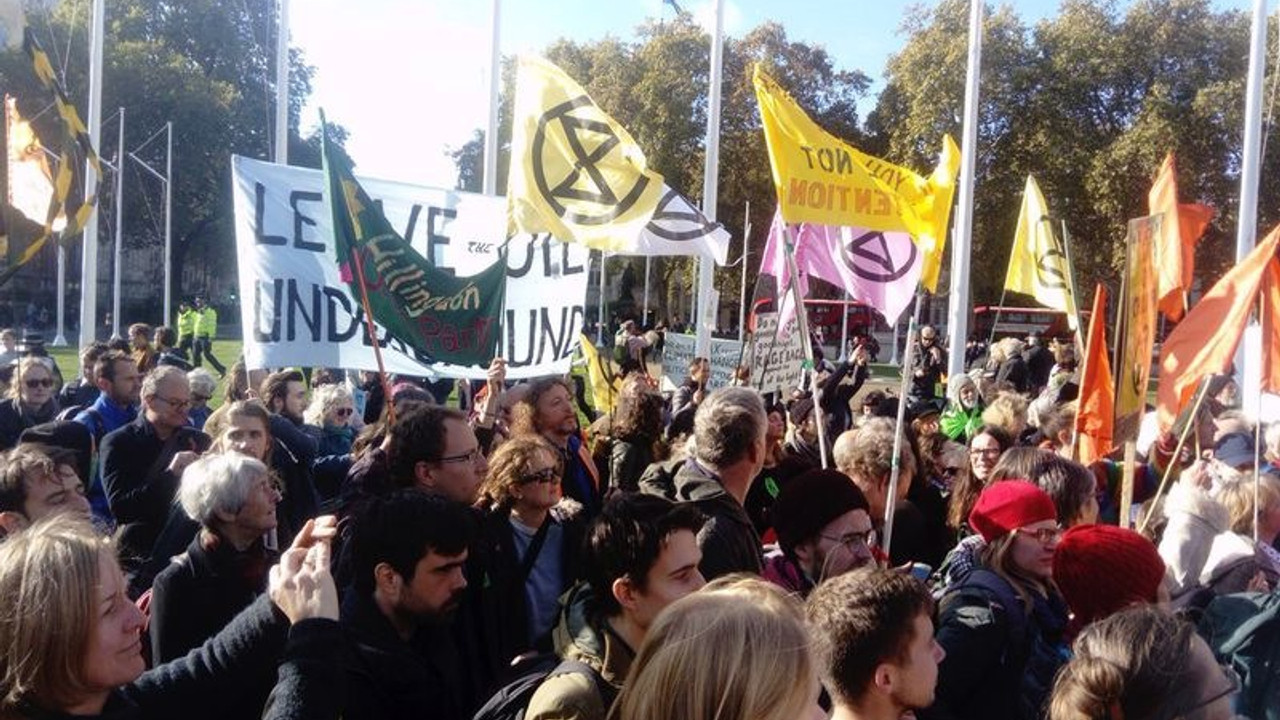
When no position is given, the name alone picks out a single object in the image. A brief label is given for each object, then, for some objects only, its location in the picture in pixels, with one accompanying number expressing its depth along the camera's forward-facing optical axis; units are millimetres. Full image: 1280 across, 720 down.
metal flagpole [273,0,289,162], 14906
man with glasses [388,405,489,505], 3990
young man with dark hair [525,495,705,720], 2648
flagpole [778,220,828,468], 6258
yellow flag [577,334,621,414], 10678
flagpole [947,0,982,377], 15242
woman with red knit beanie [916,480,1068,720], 3051
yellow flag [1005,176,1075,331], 10359
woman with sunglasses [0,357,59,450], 7273
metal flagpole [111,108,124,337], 30447
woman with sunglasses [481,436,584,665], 3762
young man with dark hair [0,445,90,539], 3955
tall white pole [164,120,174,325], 30181
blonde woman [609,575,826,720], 1964
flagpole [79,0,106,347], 15711
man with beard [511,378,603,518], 5168
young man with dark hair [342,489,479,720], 2764
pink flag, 8109
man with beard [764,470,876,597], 3688
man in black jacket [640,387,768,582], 3738
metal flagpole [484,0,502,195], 13539
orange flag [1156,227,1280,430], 5457
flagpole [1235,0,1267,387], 13867
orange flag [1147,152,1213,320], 6234
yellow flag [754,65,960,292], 6750
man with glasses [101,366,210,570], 4910
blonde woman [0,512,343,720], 2135
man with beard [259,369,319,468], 6836
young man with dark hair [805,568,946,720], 2613
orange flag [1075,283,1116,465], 5484
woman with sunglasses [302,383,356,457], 6875
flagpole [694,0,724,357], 13695
